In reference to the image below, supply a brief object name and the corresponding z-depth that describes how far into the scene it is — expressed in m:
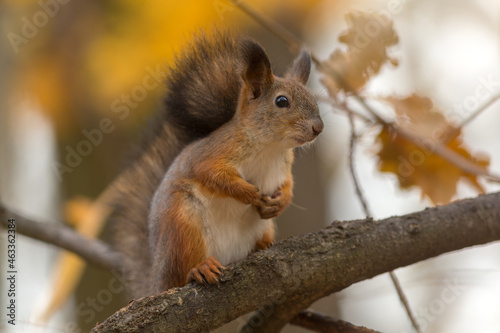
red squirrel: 4.53
